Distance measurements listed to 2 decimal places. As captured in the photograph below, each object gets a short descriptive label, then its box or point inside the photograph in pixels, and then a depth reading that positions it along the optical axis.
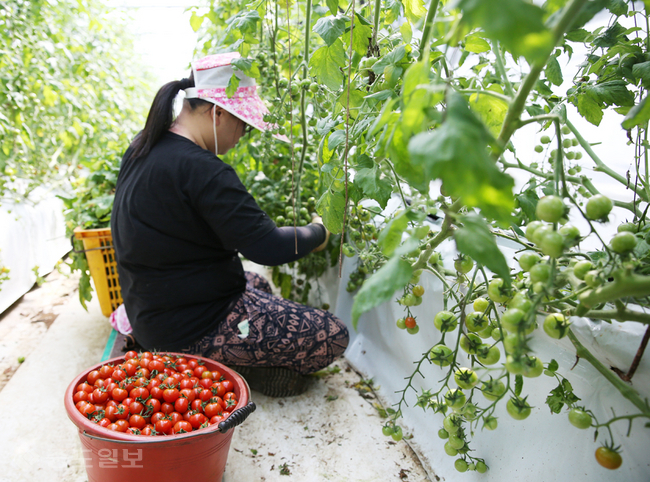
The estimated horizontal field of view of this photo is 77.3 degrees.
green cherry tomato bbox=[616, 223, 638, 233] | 0.65
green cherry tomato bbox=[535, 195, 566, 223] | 0.45
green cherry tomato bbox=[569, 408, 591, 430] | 0.57
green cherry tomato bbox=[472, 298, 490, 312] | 0.69
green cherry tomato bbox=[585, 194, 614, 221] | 0.49
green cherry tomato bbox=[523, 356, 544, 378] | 0.51
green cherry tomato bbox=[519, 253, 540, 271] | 0.52
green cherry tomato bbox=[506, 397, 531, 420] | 0.59
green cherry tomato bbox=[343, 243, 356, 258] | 1.10
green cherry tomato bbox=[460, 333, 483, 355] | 0.65
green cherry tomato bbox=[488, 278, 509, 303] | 0.59
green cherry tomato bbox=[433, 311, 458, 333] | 0.67
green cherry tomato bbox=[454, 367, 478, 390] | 0.64
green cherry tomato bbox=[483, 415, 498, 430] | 0.66
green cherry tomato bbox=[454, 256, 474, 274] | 0.75
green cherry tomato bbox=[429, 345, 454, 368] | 0.67
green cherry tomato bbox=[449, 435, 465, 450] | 0.74
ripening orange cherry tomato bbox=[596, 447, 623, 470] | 0.55
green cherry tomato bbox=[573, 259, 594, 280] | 0.50
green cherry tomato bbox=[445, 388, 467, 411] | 0.67
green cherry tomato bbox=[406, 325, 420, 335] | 0.86
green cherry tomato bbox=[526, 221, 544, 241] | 0.50
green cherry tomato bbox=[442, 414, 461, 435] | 0.72
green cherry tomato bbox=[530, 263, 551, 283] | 0.47
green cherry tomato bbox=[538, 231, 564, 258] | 0.44
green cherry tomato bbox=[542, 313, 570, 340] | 0.53
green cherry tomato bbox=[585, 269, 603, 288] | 0.45
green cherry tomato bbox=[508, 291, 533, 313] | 0.48
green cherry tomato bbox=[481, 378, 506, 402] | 0.60
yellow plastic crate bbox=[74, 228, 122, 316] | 1.79
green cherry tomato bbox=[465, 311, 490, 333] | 0.67
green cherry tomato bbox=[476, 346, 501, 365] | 0.62
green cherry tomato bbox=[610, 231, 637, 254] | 0.45
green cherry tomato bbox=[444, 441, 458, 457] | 0.77
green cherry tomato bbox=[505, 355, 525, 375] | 0.47
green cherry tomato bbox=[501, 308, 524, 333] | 0.46
